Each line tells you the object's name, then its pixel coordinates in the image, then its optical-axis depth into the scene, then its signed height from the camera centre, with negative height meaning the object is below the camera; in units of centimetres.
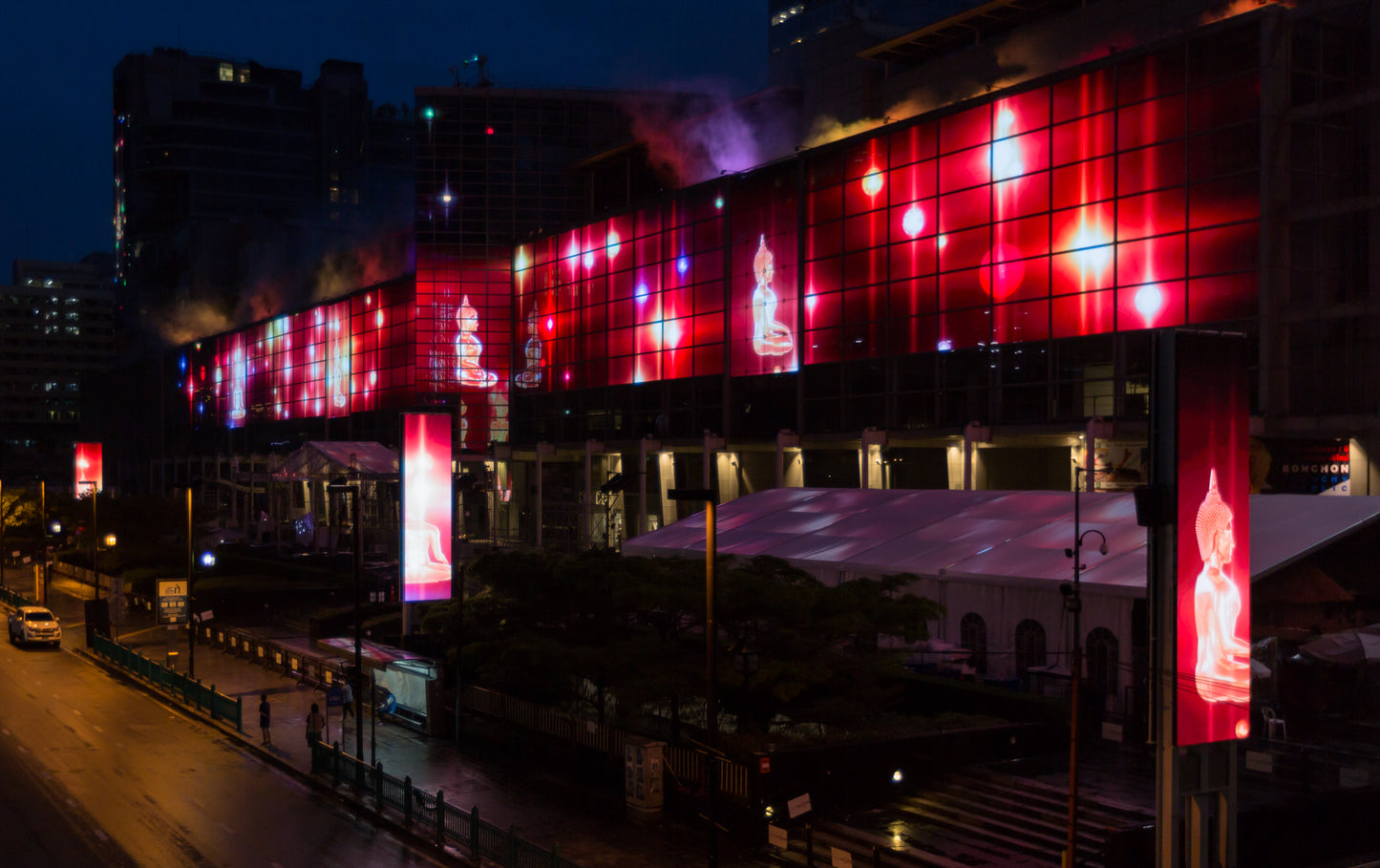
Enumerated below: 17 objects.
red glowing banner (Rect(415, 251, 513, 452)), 9244 +641
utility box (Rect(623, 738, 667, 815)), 2561 -750
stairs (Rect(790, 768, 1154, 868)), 2188 -779
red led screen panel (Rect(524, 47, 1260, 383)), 4369 +799
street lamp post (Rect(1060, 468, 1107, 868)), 1950 -568
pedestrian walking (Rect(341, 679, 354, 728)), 3340 -784
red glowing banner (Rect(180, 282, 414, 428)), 9688 +541
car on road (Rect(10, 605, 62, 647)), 5319 -887
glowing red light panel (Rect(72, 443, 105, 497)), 7750 -259
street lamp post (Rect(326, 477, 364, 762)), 2908 -615
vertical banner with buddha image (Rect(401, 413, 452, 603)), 3931 -281
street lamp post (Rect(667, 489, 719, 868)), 1928 -420
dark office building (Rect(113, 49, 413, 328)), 13588 +2281
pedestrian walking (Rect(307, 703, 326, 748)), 3150 -797
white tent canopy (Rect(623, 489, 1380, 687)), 3091 -385
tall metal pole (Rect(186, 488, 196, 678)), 4300 -779
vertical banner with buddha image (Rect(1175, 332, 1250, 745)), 1817 -184
